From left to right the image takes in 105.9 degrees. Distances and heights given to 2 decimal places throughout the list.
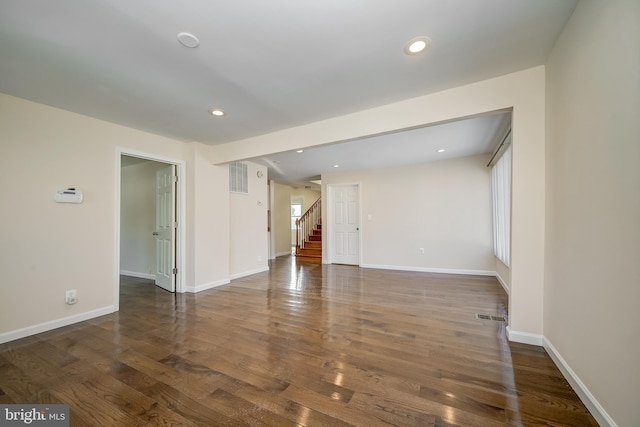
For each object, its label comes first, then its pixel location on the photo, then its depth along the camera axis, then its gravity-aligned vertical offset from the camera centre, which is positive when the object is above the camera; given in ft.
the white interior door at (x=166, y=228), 13.43 -0.80
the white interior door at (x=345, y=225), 20.98 -0.98
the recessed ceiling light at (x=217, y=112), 9.32 +4.01
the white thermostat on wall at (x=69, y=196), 9.09 +0.70
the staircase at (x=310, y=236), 24.32 -2.38
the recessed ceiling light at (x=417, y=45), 5.72 +4.14
